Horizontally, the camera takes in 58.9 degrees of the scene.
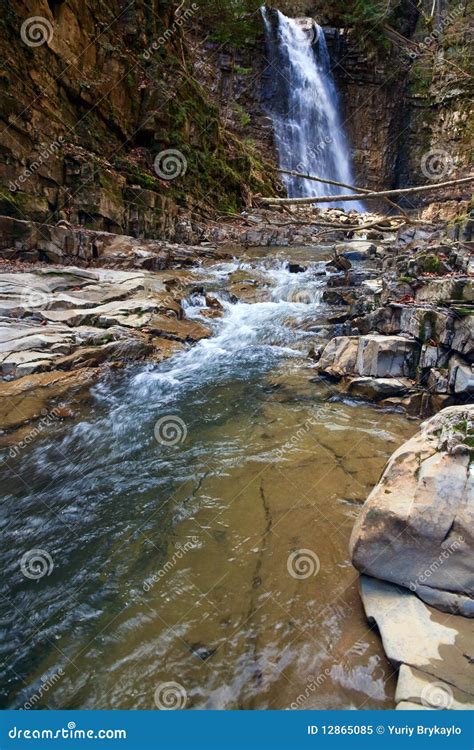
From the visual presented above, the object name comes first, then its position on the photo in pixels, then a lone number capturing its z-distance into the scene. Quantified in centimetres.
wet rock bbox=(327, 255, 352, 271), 1070
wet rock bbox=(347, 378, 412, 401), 525
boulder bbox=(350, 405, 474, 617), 235
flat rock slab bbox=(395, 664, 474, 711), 186
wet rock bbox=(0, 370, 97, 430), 488
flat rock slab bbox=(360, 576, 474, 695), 200
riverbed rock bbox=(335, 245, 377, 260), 1212
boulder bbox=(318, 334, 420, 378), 543
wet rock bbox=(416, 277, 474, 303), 507
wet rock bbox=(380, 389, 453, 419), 482
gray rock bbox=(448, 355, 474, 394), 455
